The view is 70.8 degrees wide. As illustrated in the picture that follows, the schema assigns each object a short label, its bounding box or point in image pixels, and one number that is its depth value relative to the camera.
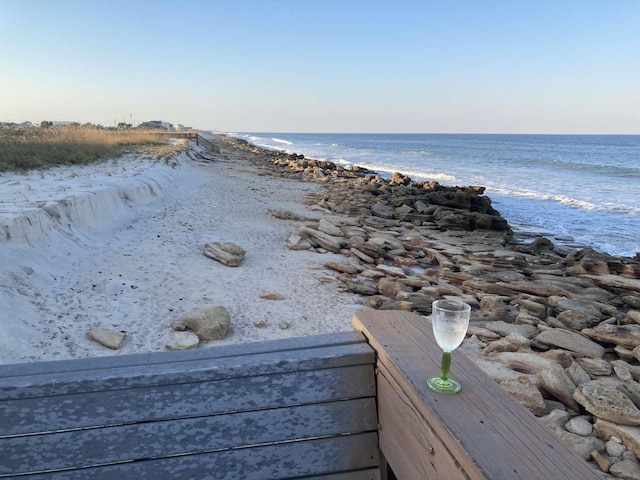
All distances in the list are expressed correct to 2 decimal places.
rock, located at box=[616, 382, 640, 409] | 3.71
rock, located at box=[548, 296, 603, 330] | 5.88
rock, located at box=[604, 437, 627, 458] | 3.12
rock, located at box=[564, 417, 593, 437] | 3.34
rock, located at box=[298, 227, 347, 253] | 9.42
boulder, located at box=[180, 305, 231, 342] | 5.14
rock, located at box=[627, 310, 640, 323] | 5.95
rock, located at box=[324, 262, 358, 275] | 8.03
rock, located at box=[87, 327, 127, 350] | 4.76
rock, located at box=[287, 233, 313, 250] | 9.31
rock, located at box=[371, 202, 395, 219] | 13.89
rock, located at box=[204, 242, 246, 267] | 7.80
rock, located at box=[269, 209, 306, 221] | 12.23
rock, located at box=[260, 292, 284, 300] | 6.49
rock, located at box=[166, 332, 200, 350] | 4.86
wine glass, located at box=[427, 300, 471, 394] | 1.46
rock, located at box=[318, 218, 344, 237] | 10.28
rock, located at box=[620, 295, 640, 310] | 7.03
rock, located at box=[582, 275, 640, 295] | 7.62
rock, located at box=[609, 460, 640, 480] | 2.89
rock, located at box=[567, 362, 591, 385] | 4.11
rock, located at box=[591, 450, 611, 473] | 3.01
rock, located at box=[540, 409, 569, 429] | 3.43
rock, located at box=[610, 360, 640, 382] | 4.31
